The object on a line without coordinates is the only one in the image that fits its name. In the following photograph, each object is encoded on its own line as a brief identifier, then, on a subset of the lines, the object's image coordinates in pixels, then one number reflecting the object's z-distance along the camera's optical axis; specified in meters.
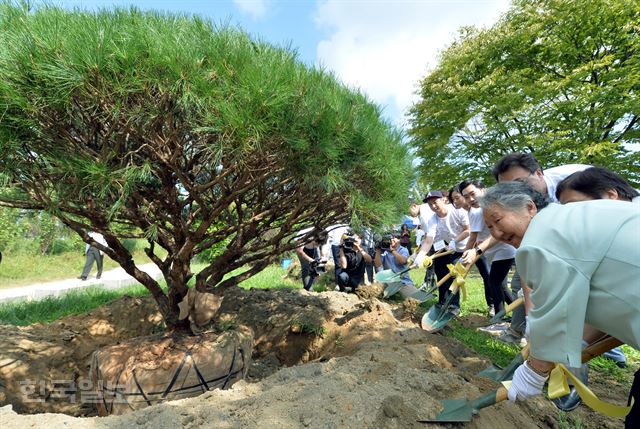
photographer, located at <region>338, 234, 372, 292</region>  6.68
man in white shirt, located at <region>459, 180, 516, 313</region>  4.08
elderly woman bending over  1.28
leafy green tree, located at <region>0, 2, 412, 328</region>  2.12
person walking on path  10.17
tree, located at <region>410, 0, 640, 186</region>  10.23
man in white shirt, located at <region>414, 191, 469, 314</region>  5.09
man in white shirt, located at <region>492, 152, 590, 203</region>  2.83
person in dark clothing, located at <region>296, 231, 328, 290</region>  7.22
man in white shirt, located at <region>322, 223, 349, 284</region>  7.08
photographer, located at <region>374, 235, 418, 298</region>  6.23
